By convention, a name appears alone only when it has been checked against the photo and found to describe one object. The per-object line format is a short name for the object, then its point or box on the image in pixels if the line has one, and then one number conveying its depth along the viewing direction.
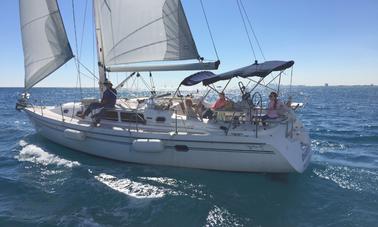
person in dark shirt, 12.00
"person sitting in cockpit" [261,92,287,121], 10.02
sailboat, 9.62
